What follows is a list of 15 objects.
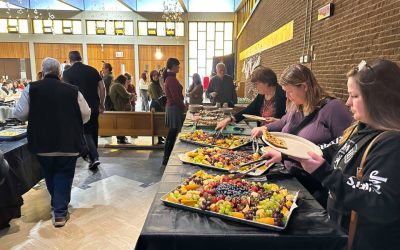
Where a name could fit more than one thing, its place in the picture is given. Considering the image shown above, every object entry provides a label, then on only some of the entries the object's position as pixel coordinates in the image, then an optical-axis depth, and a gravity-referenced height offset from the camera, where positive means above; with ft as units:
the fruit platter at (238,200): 3.71 -1.63
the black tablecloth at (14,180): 8.20 -2.88
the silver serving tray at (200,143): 7.40 -1.57
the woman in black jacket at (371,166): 3.10 -0.94
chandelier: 37.81 +9.17
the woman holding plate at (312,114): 5.45 -0.60
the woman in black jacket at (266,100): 8.77 -0.58
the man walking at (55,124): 8.14 -1.23
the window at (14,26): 43.06 +7.76
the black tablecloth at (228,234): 3.50 -1.78
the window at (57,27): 42.93 +7.58
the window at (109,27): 43.09 +7.61
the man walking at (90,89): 12.62 -0.39
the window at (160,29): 43.50 +7.58
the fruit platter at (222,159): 5.55 -1.56
